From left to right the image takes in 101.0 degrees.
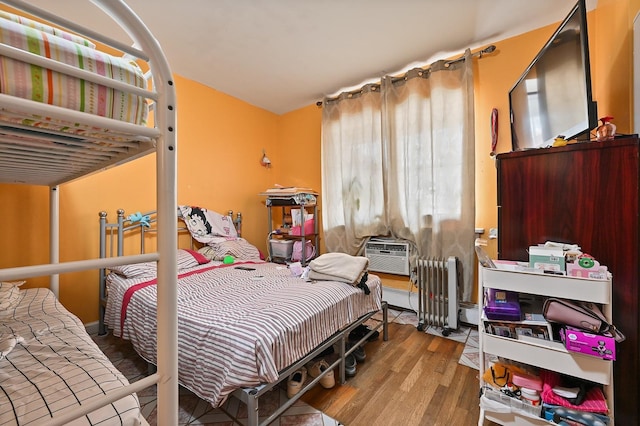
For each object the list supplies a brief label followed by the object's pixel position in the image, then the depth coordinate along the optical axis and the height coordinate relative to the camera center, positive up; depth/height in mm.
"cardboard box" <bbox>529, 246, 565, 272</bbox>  1171 -213
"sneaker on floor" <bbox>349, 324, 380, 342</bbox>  2084 -950
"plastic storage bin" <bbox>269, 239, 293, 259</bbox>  3398 -425
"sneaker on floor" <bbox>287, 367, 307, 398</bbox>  1473 -954
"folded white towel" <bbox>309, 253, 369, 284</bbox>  1941 -406
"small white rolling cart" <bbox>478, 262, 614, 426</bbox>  1082 -618
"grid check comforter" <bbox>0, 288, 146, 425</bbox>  671 -496
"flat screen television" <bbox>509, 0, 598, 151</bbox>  1330 +722
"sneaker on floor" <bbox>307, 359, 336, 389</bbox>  1630 -975
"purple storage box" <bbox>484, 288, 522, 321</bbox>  1296 -472
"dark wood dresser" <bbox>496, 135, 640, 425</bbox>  1157 -6
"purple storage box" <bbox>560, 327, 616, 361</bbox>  1026 -531
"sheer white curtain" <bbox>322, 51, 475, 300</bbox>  2494 +535
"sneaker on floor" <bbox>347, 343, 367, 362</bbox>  1942 -1039
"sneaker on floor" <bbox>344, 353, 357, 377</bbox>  1773 -1037
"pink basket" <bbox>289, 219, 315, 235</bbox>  3360 -176
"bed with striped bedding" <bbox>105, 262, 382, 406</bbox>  1182 -572
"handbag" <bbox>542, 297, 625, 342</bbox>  1059 -444
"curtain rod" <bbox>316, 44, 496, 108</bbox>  2421 +1499
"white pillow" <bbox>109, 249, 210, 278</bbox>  2119 -433
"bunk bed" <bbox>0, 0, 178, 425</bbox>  499 +218
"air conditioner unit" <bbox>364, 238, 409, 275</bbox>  2840 -465
